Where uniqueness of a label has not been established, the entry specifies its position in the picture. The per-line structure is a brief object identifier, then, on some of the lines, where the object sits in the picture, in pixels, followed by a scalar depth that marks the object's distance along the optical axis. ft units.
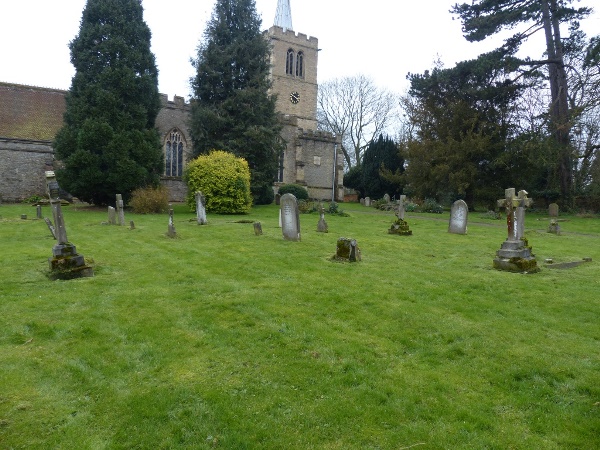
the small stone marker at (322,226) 44.62
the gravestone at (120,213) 48.29
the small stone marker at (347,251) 29.30
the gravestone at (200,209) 50.11
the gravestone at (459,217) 47.93
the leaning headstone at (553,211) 77.82
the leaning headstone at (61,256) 23.76
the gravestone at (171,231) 39.17
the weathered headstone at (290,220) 37.04
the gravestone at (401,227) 45.44
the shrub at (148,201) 64.44
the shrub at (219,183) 67.26
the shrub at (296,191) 102.99
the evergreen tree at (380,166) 116.06
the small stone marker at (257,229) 40.91
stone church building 84.38
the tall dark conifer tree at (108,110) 67.82
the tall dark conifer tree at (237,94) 84.17
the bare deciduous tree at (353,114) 153.28
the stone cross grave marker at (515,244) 27.84
